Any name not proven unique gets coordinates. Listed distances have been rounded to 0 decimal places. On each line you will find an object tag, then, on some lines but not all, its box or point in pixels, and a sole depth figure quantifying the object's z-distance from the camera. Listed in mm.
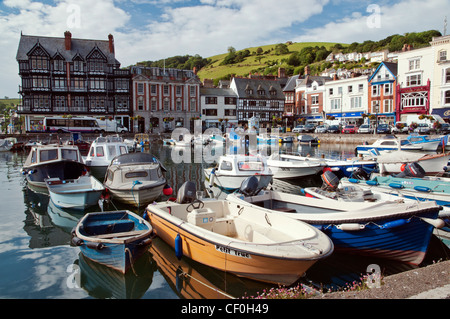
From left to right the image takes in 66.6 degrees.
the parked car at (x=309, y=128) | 64188
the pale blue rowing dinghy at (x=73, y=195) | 15320
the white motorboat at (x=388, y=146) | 31277
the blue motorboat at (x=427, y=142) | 31347
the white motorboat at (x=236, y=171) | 18625
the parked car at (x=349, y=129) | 56125
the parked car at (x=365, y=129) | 54009
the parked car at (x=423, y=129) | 46406
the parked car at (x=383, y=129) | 50719
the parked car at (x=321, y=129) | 60953
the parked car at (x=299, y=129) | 64562
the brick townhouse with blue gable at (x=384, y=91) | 59719
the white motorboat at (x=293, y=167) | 22531
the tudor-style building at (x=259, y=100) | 78500
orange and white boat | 7770
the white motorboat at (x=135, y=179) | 15570
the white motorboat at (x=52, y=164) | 19844
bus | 57938
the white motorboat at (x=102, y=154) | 24438
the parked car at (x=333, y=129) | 59372
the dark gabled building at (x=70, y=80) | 62812
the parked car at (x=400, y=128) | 49625
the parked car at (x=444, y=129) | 44688
